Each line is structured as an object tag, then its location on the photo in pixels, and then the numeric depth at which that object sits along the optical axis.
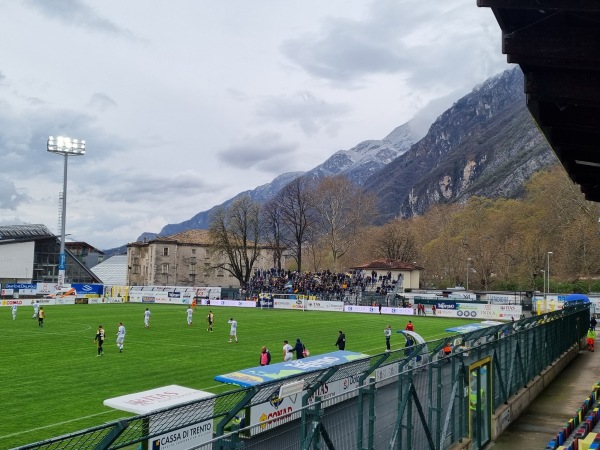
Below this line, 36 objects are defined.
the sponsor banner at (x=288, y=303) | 66.31
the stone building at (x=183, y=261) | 106.62
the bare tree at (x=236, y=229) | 87.56
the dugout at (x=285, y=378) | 7.55
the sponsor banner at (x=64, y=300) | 65.31
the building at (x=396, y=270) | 82.94
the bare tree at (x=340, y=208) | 77.25
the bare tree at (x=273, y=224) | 89.44
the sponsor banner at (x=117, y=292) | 73.56
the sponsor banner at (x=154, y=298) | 72.12
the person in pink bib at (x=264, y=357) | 21.97
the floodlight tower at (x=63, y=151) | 65.77
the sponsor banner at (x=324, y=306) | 65.19
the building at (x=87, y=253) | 141.88
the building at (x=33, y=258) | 83.56
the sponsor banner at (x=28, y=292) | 72.12
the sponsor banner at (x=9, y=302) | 60.38
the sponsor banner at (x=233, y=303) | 68.69
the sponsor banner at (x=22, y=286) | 71.25
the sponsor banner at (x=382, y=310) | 60.44
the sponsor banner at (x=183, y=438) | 7.96
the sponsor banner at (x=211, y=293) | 75.06
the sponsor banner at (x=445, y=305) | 58.59
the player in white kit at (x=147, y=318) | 40.35
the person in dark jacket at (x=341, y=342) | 28.09
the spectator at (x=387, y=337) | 30.41
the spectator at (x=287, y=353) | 23.13
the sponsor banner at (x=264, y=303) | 67.68
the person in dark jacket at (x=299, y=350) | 24.39
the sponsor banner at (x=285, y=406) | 10.22
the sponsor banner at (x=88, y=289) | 74.19
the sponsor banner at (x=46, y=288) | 73.81
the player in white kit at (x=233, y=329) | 33.16
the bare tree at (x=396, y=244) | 99.75
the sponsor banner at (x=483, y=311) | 54.44
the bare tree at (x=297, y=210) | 83.56
